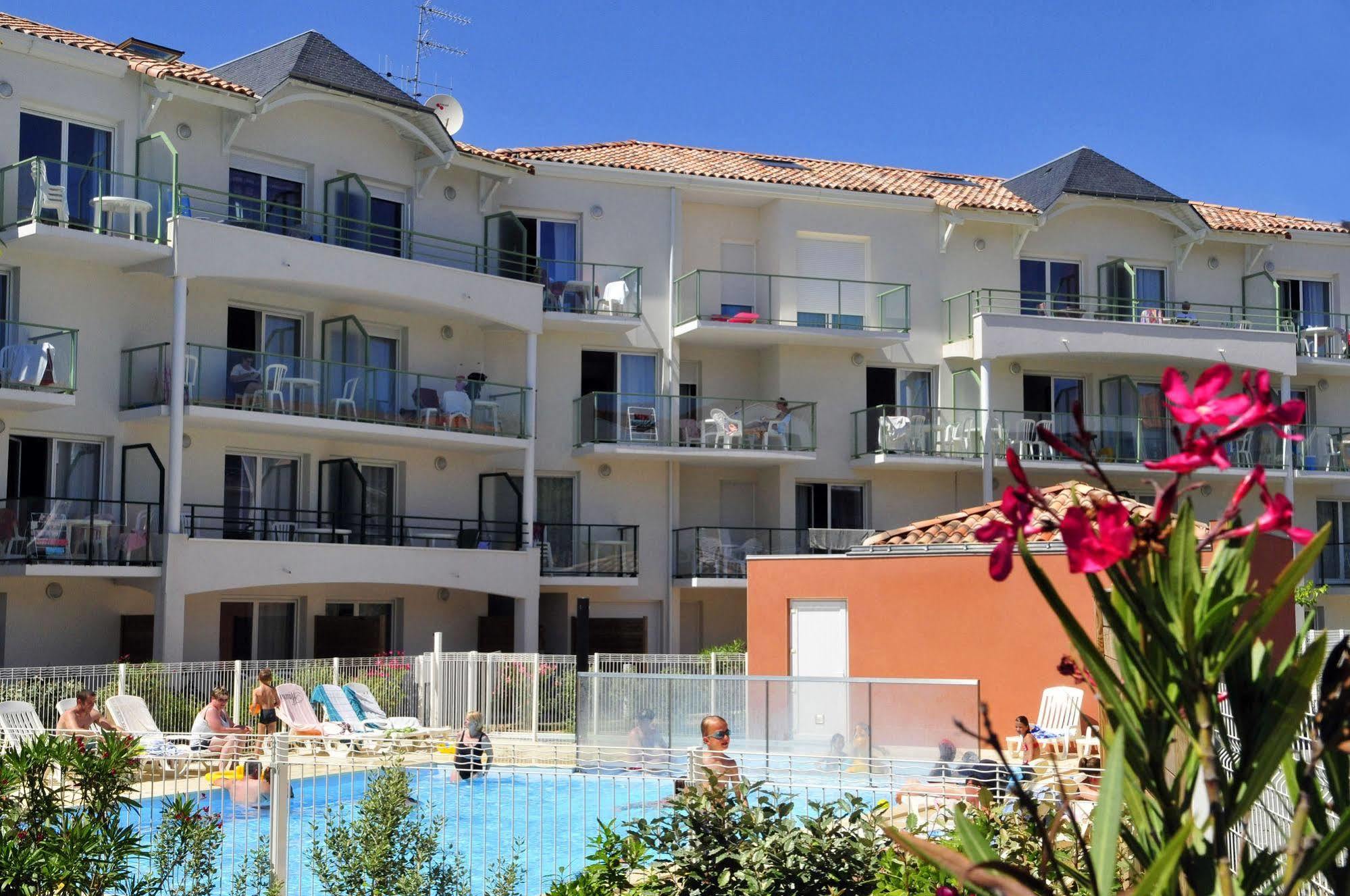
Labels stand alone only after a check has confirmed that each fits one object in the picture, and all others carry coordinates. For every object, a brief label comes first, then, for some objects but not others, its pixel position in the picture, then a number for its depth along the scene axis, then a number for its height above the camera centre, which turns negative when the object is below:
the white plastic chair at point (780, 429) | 31.48 +3.53
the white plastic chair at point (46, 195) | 22.94 +6.09
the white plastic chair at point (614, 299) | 30.78 +6.08
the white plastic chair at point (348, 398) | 26.42 +3.50
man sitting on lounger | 18.22 -1.43
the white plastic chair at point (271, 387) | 25.31 +3.52
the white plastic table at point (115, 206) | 23.66 +6.11
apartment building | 24.08 +4.98
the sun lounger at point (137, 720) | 19.17 -1.62
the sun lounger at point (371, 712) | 21.80 -1.68
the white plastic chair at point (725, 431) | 31.22 +3.47
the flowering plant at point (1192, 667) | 2.70 -0.13
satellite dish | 32.50 +10.48
